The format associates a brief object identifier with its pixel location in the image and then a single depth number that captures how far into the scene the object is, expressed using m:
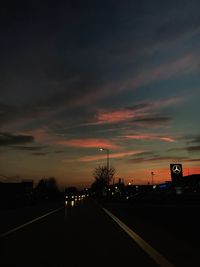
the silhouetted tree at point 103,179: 64.27
